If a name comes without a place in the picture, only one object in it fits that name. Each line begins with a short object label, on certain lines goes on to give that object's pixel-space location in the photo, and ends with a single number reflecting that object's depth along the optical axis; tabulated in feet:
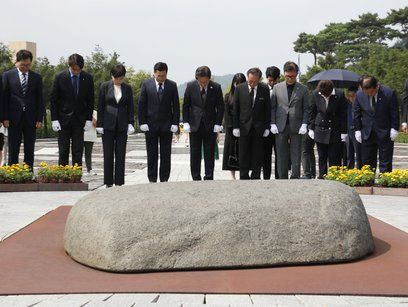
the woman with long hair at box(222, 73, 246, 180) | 38.34
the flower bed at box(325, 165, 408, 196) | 35.04
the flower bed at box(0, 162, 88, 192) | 35.09
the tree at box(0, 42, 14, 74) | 139.64
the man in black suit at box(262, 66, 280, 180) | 37.35
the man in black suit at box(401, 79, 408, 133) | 37.73
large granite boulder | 16.94
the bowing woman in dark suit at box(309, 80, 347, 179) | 38.32
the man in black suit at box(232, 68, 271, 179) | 35.37
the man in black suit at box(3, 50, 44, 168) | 36.65
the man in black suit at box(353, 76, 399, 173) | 36.86
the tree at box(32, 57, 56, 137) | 145.07
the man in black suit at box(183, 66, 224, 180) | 36.04
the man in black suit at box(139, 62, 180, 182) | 35.96
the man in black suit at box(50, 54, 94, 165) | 36.52
